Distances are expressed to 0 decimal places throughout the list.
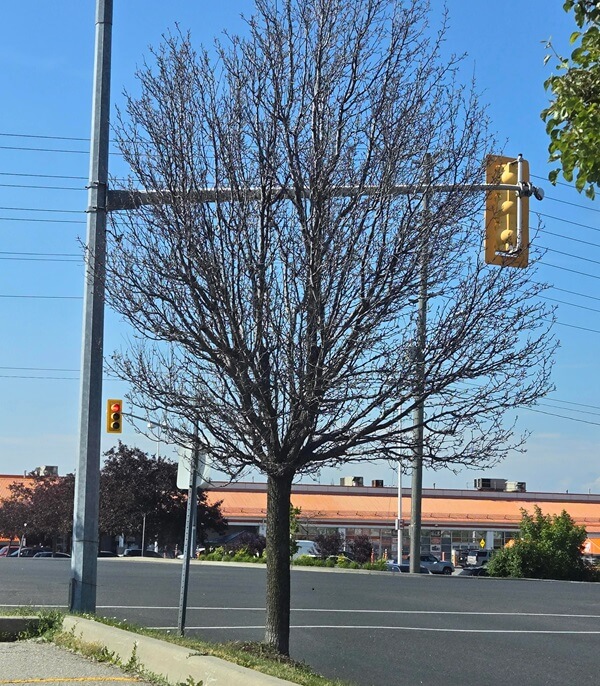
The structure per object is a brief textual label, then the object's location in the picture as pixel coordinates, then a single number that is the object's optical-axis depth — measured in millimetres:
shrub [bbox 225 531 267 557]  40281
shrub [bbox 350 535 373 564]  48000
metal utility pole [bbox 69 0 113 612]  11930
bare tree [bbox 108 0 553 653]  9180
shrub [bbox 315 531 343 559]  45594
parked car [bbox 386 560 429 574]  42897
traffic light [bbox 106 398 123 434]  19891
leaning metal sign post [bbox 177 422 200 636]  12258
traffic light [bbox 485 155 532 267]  10008
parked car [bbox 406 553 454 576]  51938
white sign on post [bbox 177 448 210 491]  11042
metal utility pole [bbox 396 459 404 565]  52266
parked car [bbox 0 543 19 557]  55869
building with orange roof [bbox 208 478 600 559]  65875
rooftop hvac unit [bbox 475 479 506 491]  76375
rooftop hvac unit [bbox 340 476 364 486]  75688
